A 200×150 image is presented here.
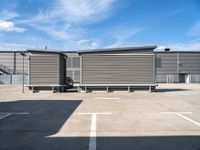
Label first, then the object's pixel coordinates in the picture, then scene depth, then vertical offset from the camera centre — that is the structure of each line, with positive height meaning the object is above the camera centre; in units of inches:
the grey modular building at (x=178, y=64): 1133.9 +94.3
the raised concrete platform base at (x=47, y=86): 469.9 -36.0
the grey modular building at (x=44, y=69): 472.7 +20.4
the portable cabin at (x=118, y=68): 468.4 +26.4
